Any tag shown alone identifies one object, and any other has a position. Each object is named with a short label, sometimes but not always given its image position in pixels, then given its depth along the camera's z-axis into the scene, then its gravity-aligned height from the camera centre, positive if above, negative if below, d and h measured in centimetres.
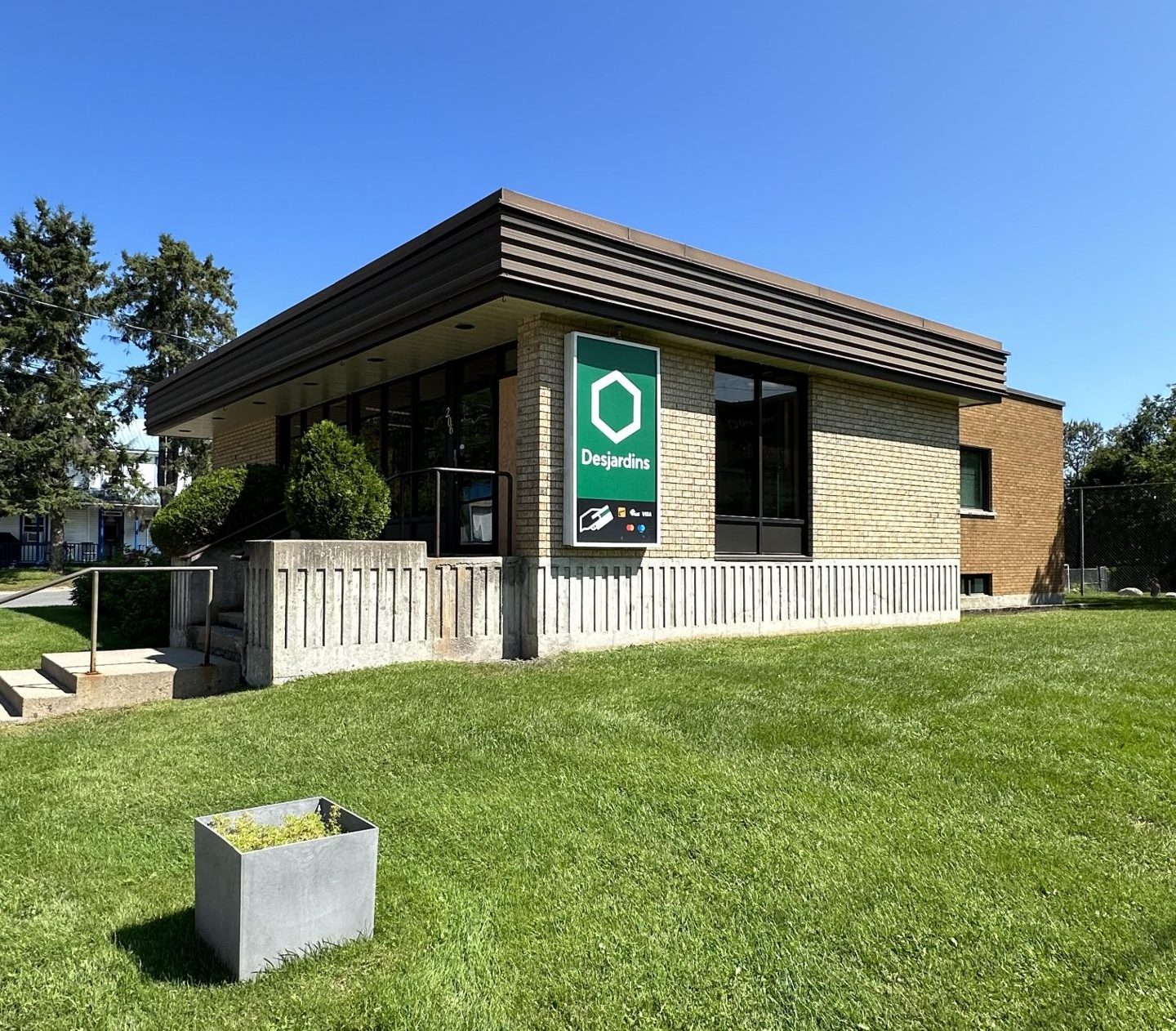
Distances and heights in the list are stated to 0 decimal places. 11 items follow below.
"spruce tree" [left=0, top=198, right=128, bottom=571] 3231 +612
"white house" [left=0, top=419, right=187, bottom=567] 3962 +58
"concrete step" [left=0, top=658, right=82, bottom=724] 695 -126
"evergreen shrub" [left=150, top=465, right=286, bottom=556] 1008 +37
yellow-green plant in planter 304 -102
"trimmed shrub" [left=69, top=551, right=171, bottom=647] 1120 -94
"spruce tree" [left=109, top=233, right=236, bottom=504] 3828 +950
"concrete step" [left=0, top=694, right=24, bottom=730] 684 -138
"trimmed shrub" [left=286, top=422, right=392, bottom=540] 829 +45
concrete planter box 289 -120
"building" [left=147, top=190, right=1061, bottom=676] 875 +139
